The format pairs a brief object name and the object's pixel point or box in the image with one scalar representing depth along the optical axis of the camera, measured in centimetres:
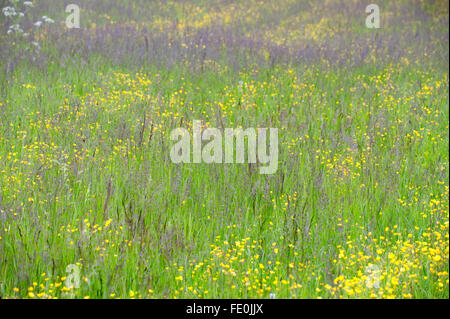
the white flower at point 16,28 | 1395
